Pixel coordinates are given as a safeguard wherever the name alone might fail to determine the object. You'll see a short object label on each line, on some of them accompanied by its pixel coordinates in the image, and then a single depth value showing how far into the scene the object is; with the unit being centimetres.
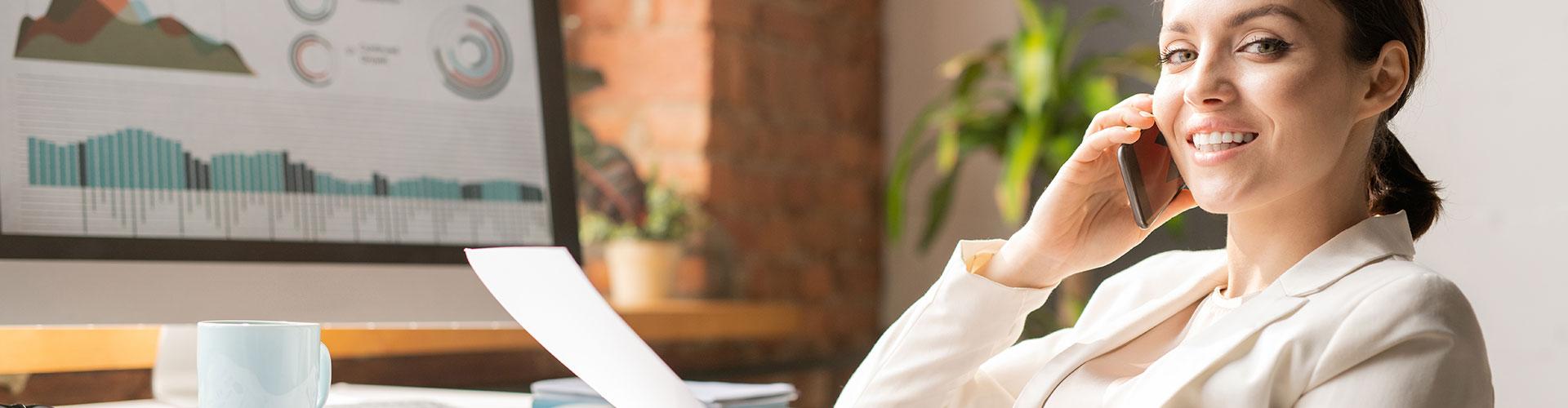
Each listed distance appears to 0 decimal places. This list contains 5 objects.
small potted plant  235
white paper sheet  85
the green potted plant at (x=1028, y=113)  232
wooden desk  145
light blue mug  79
